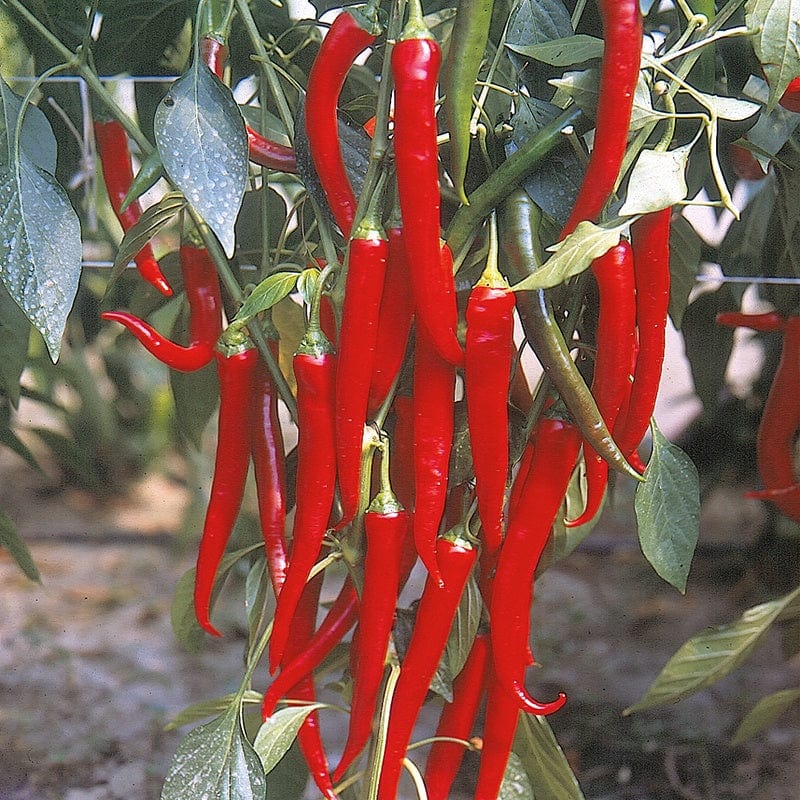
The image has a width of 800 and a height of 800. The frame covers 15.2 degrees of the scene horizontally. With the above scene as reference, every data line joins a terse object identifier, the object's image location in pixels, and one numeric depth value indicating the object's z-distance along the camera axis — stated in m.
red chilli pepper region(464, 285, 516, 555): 1.16
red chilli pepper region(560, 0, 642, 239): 1.13
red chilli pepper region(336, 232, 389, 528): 1.17
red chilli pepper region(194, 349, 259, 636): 1.24
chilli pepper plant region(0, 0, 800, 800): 1.16
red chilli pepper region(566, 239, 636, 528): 1.16
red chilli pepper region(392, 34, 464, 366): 1.14
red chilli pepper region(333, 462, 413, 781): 1.21
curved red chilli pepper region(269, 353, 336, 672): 1.20
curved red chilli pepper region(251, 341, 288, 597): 1.26
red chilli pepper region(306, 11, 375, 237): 1.17
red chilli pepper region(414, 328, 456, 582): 1.20
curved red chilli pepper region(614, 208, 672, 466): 1.17
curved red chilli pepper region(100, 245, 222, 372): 1.26
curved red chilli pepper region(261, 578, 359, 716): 1.27
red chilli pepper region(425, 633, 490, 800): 1.28
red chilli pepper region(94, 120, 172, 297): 1.31
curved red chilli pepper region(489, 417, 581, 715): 1.21
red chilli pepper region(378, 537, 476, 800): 1.23
